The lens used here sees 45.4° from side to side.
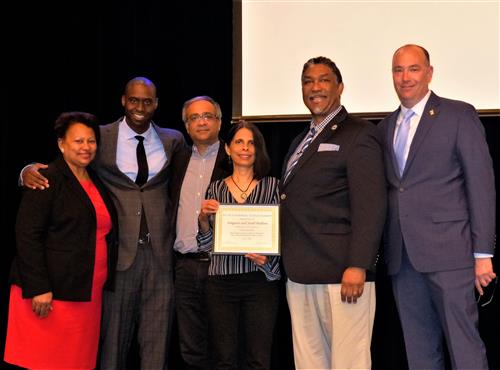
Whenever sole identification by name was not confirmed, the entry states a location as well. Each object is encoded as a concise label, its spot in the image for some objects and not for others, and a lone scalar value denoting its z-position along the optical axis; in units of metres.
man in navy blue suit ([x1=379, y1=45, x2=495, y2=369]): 2.55
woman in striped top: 2.87
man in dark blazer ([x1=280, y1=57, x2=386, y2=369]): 2.58
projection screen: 3.44
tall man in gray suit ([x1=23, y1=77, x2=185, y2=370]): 3.21
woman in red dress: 2.82
